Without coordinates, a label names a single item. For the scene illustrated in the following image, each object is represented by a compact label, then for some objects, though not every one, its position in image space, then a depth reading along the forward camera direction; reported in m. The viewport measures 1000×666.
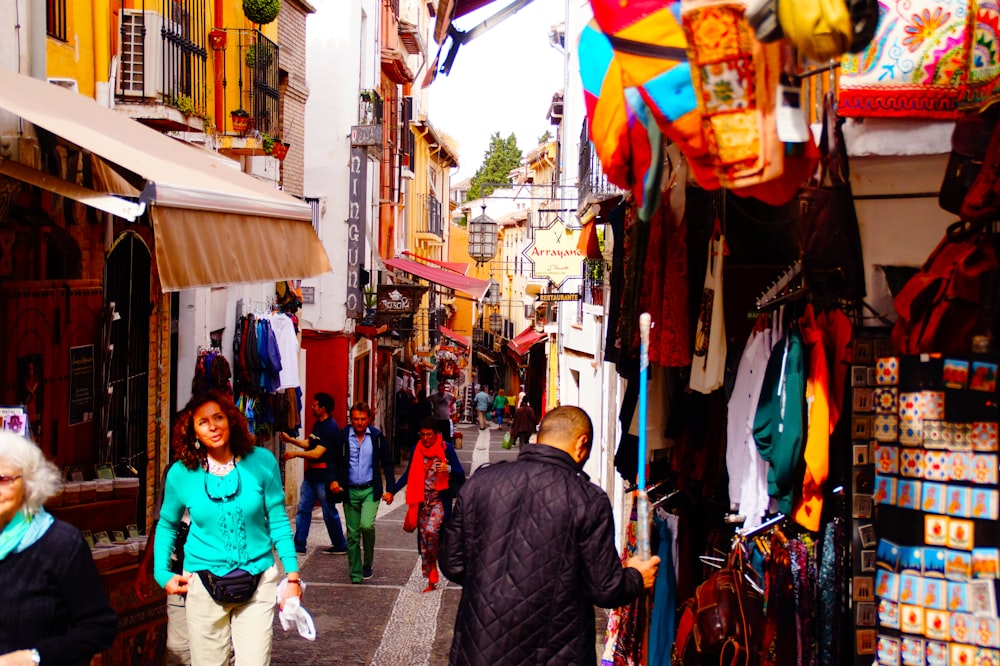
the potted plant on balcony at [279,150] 14.93
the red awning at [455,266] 35.70
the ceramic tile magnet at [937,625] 4.09
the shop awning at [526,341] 36.31
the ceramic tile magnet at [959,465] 4.03
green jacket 5.20
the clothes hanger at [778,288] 5.57
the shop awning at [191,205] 5.07
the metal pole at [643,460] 5.23
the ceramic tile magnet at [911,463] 4.19
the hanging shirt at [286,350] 15.15
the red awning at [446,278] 29.06
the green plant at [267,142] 14.05
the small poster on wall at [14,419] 5.39
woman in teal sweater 5.82
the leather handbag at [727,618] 5.41
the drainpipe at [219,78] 13.96
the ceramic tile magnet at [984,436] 3.99
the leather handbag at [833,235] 5.10
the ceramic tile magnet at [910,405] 4.20
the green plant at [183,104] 10.85
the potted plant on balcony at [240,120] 13.69
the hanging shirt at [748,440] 5.67
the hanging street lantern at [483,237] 34.66
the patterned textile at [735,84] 3.48
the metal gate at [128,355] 9.43
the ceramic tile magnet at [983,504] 3.97
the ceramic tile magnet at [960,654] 4.03
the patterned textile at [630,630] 6.80
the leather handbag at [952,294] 4.16
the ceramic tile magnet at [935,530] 4.09
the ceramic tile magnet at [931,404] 4.14
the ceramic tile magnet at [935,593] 4.11
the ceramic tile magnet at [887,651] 4.29
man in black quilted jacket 4.87
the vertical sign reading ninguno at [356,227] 24.03
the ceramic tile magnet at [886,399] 4.49
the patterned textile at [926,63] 4.67
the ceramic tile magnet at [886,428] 4.42
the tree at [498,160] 76.38
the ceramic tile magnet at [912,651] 4.20
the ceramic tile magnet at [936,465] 4.09
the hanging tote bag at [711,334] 6.18
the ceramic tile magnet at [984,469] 3.98
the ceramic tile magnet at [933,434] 4.12
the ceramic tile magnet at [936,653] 4.11
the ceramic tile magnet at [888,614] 4.27
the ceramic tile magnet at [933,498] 4.11
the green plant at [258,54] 14.52
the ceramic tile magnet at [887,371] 4.44
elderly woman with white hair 3.92
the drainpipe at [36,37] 8.05
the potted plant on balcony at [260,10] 14.48
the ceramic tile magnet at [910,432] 4.20
